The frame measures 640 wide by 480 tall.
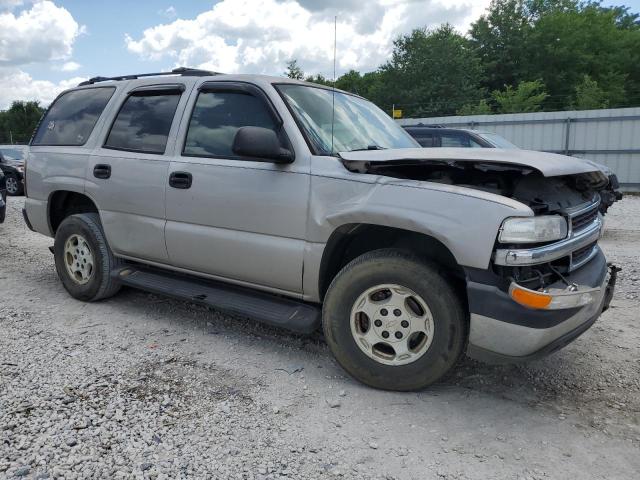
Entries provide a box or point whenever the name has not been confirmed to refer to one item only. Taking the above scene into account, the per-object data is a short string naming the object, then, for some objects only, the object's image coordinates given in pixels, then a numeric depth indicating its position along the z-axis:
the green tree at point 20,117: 61.12
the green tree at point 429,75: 38.44
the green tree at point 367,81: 44.70
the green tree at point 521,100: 30.06
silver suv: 2.85
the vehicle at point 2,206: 7.61
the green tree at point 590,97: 28.66
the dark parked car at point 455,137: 9.53
